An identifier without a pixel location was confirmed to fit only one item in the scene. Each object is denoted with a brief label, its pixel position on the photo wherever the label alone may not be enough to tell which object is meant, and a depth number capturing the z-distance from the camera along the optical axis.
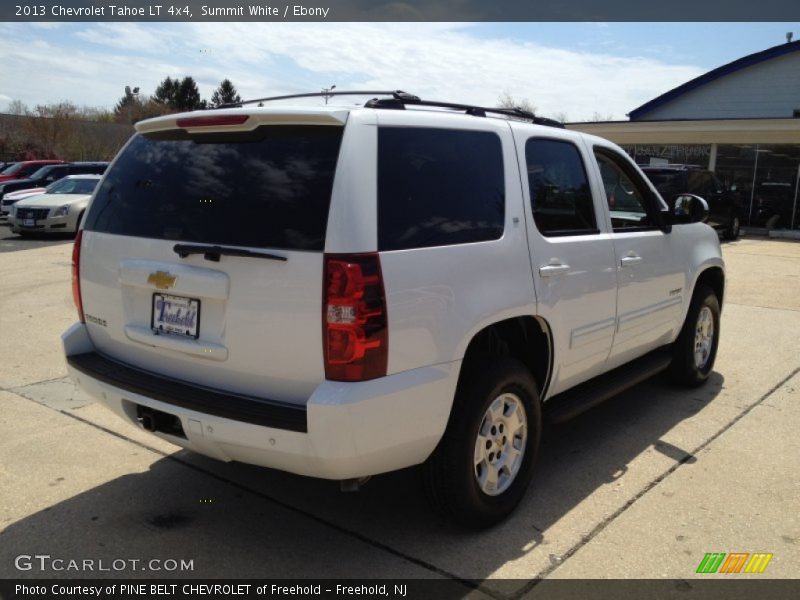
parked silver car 15.66
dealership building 21.45
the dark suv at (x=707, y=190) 16.55
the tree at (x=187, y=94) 81.88
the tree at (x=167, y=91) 84.16
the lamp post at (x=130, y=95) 61.53
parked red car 23.23
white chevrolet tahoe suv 2.76
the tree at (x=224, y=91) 74.94
